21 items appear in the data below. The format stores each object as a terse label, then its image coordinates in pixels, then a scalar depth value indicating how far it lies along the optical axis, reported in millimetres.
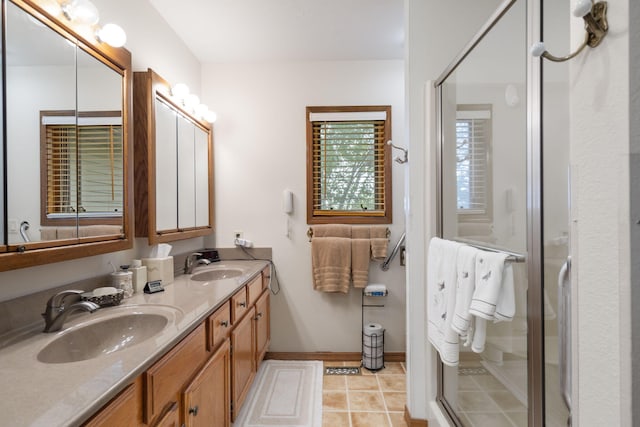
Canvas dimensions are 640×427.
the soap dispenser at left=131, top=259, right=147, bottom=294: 1593
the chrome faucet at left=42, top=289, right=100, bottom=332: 1072
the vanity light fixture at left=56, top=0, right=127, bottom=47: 1214
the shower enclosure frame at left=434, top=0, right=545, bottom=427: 964
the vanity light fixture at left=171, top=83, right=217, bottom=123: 2058
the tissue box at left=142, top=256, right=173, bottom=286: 1709
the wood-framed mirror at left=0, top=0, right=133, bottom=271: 1027
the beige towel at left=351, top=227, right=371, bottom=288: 2527
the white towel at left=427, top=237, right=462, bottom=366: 1280
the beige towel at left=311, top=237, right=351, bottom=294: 2531
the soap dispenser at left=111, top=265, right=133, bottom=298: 1481
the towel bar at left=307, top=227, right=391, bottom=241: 2643
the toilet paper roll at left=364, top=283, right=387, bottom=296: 2529
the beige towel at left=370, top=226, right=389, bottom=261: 2525
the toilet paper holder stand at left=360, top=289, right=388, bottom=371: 2469
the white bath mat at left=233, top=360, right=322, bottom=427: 1893
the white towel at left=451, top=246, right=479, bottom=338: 1171
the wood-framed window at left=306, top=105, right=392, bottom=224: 2635
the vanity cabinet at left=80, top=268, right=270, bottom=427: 874
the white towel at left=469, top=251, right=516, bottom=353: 1063
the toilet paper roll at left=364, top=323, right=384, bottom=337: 2473
